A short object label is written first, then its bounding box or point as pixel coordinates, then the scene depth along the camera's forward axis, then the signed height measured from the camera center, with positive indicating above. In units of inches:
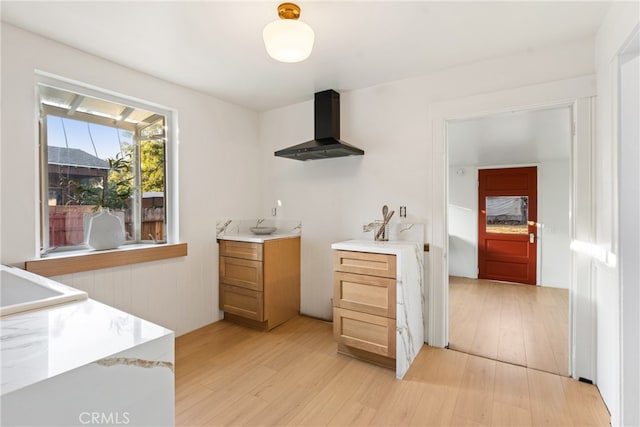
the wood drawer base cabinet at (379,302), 85.0 -27.1
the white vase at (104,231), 92.1 -5.8
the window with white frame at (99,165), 85.9 +15.1
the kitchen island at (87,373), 21.3 -12.6
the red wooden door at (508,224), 205.2 -9.5
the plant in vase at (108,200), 92.0 +3.9
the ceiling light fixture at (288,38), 59.9 +35.3
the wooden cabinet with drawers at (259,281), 114.9 -27.9
